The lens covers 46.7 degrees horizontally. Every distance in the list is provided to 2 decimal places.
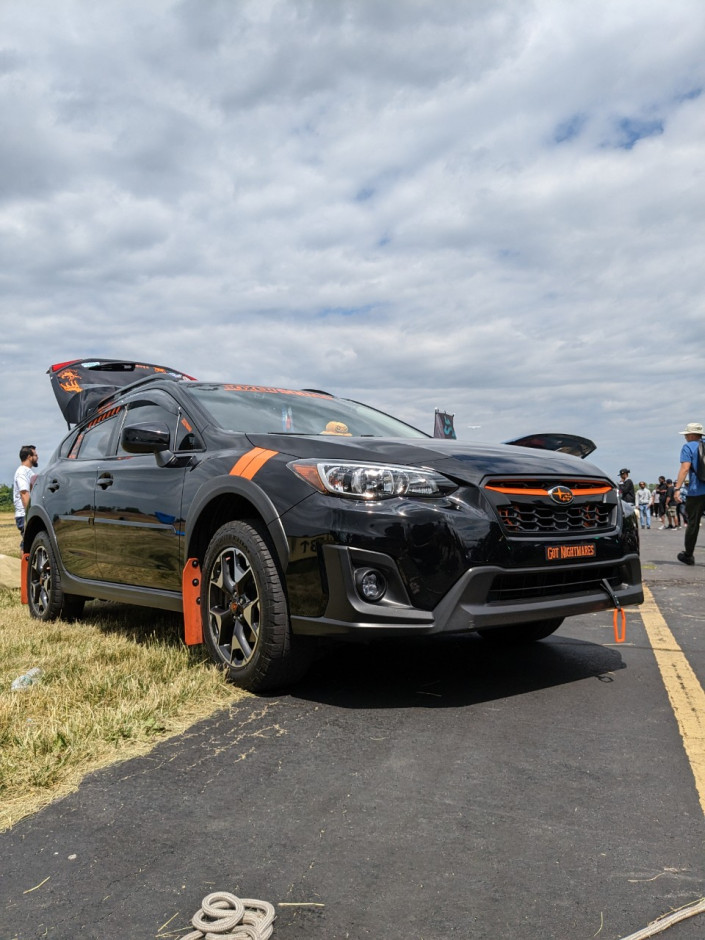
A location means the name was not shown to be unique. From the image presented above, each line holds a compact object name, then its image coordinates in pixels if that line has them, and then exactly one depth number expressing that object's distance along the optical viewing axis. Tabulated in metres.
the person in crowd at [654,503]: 40.47
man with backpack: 10.77
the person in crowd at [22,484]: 10.56
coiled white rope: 1.76
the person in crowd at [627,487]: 22.10
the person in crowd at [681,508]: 26.39
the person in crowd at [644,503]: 29.28
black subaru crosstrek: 3.41
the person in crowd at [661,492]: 33.41
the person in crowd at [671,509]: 27.55
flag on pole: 21.31
